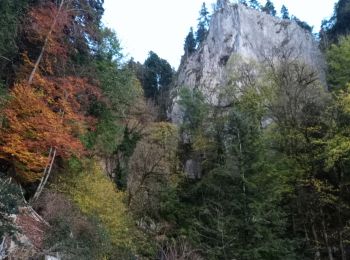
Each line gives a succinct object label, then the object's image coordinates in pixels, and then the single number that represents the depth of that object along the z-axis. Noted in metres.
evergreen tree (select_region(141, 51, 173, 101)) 48.22
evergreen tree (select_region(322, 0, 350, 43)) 40.69
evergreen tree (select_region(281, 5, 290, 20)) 57.30
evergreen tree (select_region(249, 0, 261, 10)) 56.53
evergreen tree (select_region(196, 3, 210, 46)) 56.77
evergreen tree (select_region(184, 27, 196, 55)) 54.61
